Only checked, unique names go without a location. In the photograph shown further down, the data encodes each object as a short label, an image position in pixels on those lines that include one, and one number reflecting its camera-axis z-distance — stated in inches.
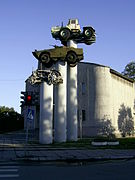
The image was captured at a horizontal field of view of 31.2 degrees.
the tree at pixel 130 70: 1971.1
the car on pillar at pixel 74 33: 977.5
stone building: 1253.9
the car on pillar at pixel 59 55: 899.6
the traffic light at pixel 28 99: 574.9
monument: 846.1
